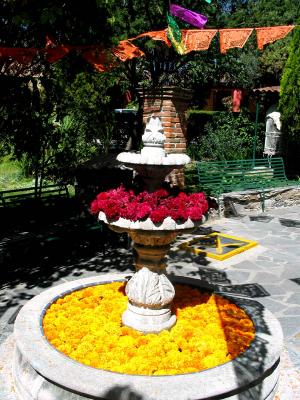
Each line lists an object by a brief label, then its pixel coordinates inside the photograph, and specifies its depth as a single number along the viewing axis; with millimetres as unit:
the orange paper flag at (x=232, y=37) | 6828
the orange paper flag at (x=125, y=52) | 6805
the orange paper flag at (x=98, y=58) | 6344
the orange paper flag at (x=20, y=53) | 5852
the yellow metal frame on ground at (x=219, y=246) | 7058
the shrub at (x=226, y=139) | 17250
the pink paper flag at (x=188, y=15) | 6722
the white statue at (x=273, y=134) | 15966
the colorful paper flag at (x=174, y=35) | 6625
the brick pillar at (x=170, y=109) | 7234
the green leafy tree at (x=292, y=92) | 12328
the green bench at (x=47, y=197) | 7598
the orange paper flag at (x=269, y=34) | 6734
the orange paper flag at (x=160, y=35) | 6867
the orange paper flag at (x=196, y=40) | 7062
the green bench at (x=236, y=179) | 10430
